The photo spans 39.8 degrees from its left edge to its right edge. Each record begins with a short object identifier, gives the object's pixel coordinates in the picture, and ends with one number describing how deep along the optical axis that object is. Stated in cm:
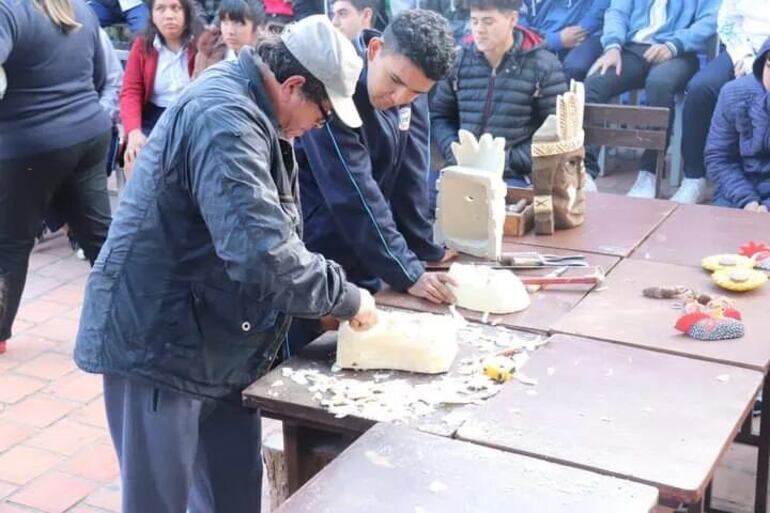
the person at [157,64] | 530
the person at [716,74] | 552
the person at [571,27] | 614
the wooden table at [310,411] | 222
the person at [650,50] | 582
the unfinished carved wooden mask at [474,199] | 318
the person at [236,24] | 549
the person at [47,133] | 397
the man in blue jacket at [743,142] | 457
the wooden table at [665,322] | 247
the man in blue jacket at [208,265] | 210
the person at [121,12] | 636
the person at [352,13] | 562
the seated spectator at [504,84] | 484
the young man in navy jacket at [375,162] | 275
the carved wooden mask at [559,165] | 337
